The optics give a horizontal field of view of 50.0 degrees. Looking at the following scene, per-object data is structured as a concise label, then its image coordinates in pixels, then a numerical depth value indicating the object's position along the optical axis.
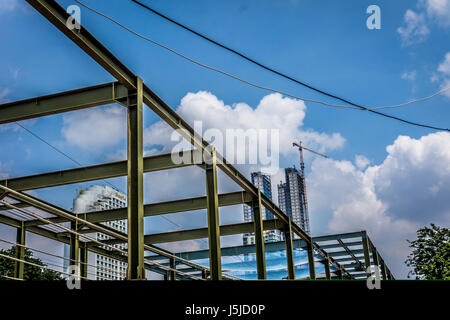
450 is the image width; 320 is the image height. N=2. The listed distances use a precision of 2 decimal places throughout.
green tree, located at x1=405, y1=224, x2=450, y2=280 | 33.16
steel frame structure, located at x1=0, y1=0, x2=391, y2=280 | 9.81
